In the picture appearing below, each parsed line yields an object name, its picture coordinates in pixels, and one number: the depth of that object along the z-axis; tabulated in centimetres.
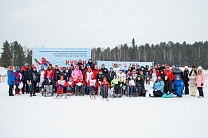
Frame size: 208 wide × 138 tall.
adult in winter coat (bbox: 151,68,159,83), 814
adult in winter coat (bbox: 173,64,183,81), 798
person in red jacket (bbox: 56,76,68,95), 753
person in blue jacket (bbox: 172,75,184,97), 749
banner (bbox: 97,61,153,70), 1155
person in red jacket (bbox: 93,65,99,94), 821
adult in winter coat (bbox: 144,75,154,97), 754
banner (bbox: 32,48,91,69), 1053
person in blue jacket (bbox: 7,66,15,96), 770
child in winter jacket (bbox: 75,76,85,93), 768
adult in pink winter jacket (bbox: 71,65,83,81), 809
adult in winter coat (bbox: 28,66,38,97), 769
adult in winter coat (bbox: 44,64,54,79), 793
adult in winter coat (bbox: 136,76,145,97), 766
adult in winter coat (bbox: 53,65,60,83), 815
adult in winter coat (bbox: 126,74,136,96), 760
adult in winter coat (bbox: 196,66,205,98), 734
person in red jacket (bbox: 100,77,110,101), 688
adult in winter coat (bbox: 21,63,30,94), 827
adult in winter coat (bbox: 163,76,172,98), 727
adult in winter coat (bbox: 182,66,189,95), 835
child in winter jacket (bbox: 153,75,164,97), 744
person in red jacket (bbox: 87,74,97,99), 777
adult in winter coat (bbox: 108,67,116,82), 776
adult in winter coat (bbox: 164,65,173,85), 805
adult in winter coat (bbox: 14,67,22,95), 800
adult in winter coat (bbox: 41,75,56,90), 765
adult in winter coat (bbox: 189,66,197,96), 781
